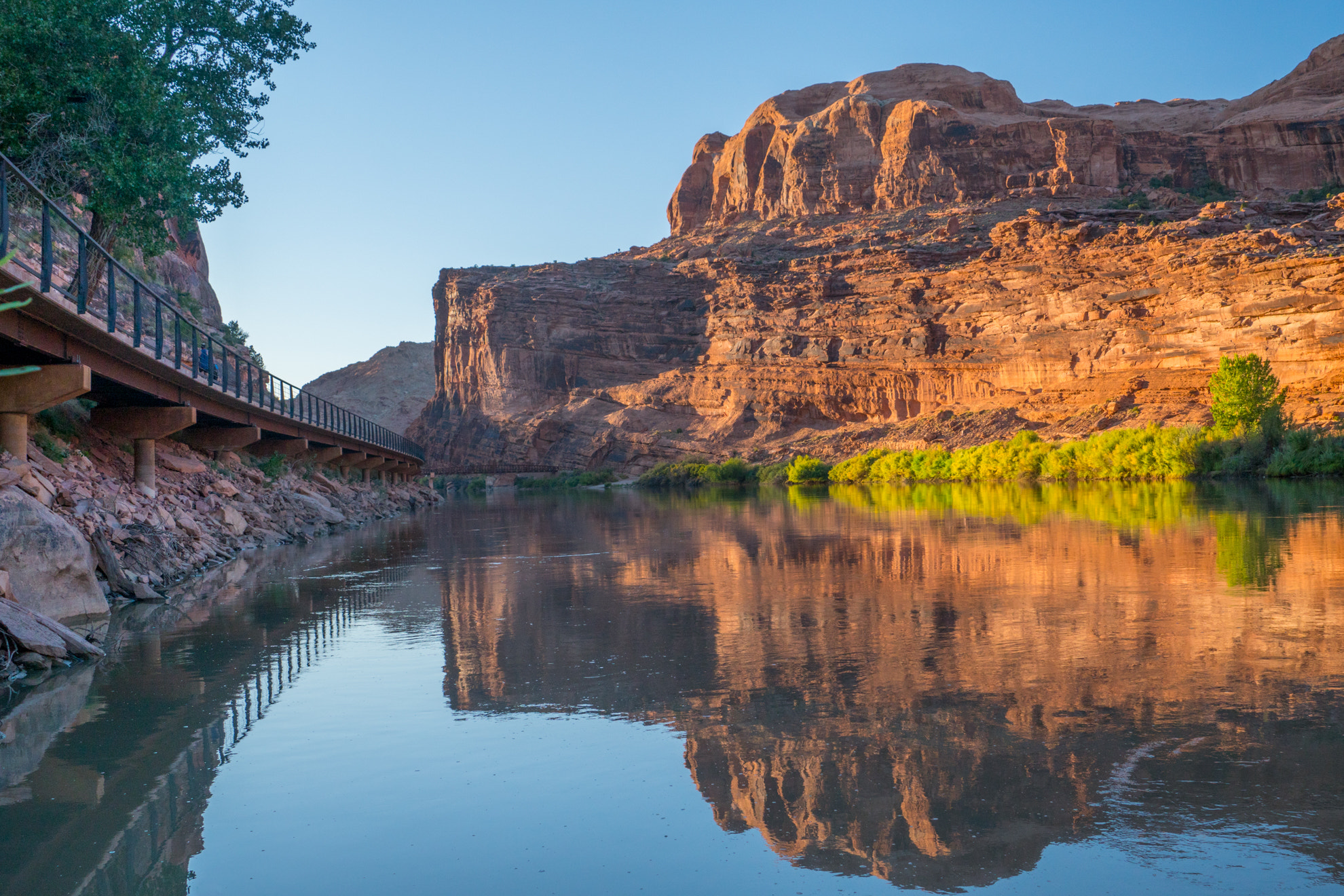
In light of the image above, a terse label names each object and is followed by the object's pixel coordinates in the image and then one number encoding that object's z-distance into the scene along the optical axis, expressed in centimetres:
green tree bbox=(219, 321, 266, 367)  5761
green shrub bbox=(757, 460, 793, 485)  8094
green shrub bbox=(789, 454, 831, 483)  7775
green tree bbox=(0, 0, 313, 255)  2039
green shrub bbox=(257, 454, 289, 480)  3188
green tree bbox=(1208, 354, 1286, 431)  5266
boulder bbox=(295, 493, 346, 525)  3009
